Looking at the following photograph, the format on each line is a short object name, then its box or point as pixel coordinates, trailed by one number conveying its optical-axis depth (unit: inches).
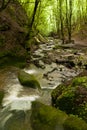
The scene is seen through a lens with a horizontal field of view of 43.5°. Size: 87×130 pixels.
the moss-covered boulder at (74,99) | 137.1
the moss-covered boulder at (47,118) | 121.1
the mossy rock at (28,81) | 193.3
